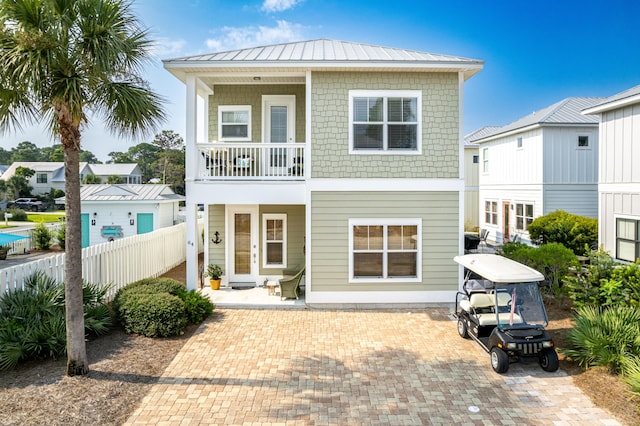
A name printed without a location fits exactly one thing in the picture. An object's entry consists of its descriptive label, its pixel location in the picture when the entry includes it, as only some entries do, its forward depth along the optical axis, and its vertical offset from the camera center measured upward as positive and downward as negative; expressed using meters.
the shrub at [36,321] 6.38 -2.08
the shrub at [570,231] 16.22 -1.15
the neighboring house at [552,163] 18.41 +1.95
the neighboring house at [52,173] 56.28 +4.54
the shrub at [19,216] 39.38 -1.23
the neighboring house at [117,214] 19.92 -0.53
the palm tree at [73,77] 5.50 +1.88
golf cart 6.63 -2.14
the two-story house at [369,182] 10.70 +0.58
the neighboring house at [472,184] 29.36 +1.47
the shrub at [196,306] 9.06 -2.46
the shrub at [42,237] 20.28 -1.73
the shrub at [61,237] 20.34 -1.73
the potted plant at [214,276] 12.04 -2.23
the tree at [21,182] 52.06 +2.89
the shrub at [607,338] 6.44 -2.32
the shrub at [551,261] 10.56 -1.57
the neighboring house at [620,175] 10.85 +0.82
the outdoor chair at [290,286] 10.89 -2.30
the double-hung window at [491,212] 23.92 -0.55
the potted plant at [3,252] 18.02 -2.23
